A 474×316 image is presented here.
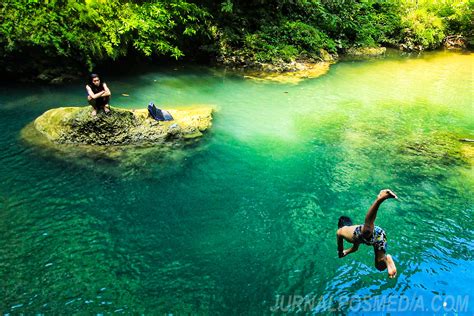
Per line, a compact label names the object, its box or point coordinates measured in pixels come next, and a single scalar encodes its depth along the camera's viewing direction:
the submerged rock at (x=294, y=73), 15.64
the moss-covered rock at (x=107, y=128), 9.00
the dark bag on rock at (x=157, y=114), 9.82
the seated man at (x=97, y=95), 8.66
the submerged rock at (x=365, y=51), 20.59
